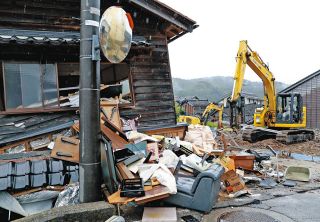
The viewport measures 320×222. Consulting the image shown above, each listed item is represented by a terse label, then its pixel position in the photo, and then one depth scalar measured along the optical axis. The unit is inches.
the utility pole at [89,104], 160.6
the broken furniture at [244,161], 290.5
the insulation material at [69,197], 192.6
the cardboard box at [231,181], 225.9
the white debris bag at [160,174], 178.9
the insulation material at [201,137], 339.5
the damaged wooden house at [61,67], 270.8
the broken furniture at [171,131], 335.0
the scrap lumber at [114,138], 245.3
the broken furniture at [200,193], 175.0
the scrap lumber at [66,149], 229.5
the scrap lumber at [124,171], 184.4
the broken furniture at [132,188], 165.6
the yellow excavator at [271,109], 637.9
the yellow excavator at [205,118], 904.3
